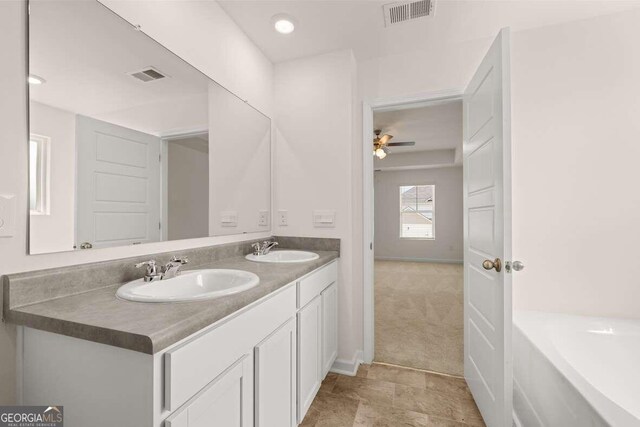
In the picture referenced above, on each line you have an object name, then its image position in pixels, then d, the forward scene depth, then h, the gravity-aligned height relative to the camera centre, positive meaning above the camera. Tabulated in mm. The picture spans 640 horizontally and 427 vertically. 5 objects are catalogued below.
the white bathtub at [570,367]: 1045 -715
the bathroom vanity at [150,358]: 675 -403
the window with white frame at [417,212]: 6812 +90
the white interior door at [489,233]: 1279 -90
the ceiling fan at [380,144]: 4096 +1081
